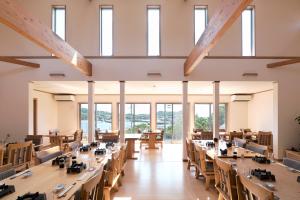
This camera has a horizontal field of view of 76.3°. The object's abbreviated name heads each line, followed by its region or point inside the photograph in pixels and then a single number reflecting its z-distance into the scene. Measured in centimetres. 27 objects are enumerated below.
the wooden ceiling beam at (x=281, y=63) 485
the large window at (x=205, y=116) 906
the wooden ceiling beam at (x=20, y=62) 458
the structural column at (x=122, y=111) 571
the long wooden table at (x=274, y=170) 173
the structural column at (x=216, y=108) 567
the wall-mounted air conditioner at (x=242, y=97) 846
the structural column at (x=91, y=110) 567
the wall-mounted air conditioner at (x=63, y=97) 863
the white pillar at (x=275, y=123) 570
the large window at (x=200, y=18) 594
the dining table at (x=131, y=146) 584
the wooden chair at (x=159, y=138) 770
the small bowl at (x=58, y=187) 176
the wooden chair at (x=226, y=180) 212
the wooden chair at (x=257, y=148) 341
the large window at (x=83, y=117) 914
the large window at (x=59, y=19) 594
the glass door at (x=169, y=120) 913
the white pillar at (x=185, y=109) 564
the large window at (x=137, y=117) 914
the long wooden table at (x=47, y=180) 176
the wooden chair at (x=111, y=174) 264
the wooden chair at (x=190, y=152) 426
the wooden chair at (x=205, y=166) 339
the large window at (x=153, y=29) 591
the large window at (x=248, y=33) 592
